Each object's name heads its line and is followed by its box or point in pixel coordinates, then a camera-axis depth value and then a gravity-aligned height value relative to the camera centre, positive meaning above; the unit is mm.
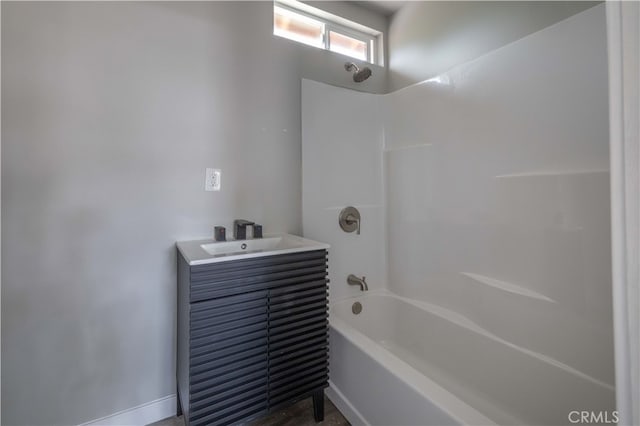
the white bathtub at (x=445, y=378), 1113 -802
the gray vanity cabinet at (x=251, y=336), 1164 -558
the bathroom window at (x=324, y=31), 1988 +1474
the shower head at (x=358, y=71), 2059 +1104
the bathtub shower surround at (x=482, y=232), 1196 -96
